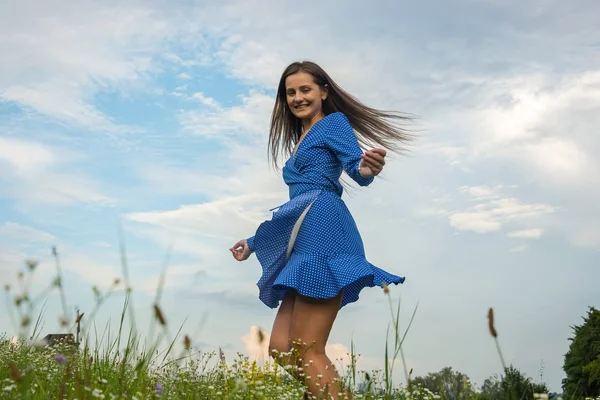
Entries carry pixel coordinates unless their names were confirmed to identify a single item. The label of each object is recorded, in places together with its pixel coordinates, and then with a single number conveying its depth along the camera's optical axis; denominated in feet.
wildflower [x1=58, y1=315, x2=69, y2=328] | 9.05
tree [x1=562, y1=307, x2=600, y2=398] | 26.03
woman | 15.16
